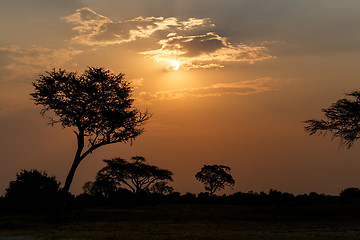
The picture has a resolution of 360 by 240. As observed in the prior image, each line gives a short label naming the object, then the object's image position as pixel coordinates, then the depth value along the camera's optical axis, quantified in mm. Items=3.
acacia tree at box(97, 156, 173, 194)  108188
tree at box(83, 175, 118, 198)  107062
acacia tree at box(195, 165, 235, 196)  122500
